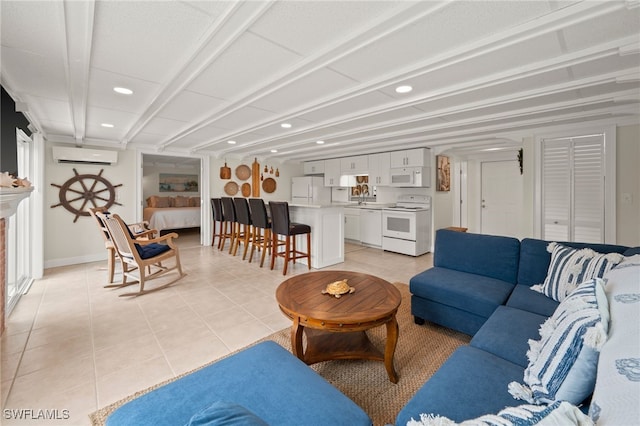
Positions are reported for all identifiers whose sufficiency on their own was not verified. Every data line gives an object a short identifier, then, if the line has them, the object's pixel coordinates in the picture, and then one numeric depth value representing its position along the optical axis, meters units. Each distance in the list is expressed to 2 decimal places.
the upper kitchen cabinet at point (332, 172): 6.92
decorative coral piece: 1.92
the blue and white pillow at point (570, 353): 0.88
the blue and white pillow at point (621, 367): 0.57
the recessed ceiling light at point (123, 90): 2.58
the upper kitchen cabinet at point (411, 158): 5.24
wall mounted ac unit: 4.52
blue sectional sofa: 1.05
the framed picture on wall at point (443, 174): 5.68
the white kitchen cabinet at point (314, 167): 7.38
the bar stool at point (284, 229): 3.98
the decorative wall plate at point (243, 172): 6.79
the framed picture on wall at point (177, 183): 9.09
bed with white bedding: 6.95
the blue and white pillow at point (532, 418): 0.57
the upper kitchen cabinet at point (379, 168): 5.82
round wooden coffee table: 1.63
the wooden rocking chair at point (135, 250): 3.19
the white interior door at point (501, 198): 5.68
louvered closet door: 3.44
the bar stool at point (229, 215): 5.26
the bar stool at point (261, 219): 4.41
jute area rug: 1.55
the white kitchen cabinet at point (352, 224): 6.41
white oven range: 5.30
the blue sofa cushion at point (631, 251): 1.79
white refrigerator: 7.27
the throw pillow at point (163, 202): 8.14
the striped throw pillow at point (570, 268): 1.76
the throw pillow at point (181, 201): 8.50
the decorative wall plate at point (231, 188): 6.59
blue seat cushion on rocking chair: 3.40
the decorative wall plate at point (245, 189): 6.92
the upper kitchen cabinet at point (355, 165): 6.26
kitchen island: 4.38
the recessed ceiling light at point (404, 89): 2.51
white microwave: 5.35
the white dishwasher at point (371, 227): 5.93
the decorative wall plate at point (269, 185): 7.25
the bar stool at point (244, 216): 4.84
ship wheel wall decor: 4.72
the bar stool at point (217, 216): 5.81
